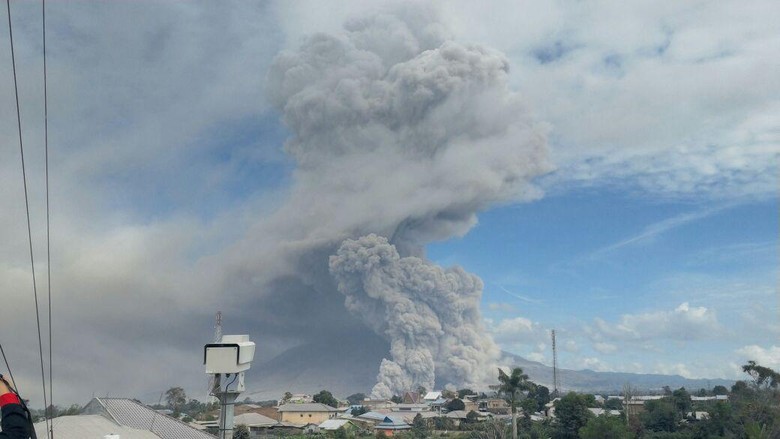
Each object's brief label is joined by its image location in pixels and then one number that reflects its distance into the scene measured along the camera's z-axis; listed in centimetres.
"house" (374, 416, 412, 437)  6888
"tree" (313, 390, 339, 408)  10249
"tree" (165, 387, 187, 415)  9202
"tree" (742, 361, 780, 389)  6303
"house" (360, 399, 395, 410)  10662
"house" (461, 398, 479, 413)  9628
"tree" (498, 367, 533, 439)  5003
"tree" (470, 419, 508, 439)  4823
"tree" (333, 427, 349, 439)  5581
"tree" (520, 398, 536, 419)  6276
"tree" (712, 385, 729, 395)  11983
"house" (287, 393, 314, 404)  11516
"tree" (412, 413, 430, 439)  6232
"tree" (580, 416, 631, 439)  4044
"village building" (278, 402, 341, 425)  8325
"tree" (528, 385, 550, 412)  7999
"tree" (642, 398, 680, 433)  5478
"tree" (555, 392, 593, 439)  4809
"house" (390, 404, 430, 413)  9431
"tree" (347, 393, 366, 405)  15850
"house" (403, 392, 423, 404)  12018
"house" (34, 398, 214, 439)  3139
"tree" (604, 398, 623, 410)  8725
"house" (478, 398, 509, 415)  9392
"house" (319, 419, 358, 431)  6767
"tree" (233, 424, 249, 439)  4898
